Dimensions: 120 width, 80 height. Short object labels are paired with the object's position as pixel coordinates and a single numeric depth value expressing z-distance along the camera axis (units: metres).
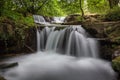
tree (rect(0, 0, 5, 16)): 4.65
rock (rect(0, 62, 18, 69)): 3.16
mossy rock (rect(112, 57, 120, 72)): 2.86
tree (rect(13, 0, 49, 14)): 5.90
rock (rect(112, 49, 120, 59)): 3.24
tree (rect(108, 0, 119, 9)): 6.01
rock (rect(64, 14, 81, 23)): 6.16
